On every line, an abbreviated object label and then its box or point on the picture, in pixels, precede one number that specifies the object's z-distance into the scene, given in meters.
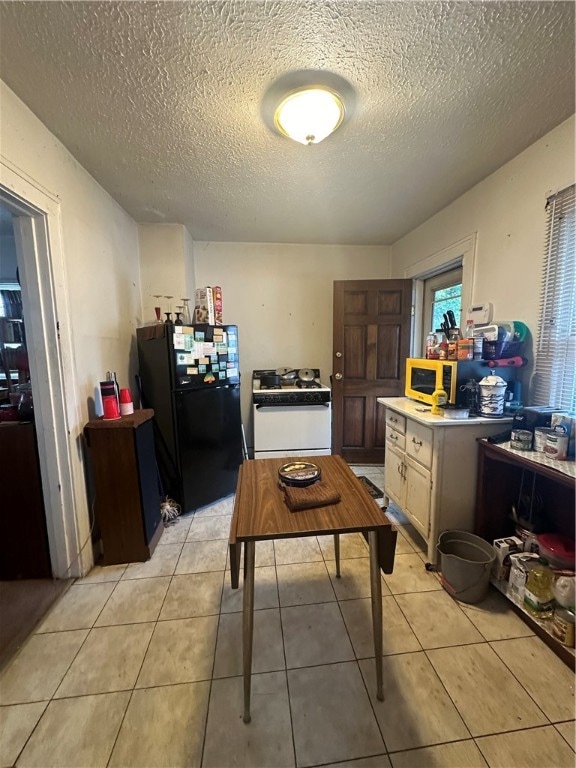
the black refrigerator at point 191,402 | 2.28
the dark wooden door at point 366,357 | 3.13
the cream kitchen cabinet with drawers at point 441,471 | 1.71
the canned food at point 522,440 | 1.51
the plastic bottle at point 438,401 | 1.84
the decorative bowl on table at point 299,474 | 1.26
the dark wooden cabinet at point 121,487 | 1.80
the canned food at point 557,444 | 1.38
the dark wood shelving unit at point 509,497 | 1.61
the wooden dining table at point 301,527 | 0.99
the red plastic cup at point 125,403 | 1.99
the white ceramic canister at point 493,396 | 1.70
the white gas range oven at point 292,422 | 2.95
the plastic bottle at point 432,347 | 2.14
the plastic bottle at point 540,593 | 1.39
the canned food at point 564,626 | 1.27
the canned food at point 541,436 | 1.45
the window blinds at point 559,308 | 1.58
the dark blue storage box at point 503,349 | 1.79
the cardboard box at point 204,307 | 2.67
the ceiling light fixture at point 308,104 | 1.29
